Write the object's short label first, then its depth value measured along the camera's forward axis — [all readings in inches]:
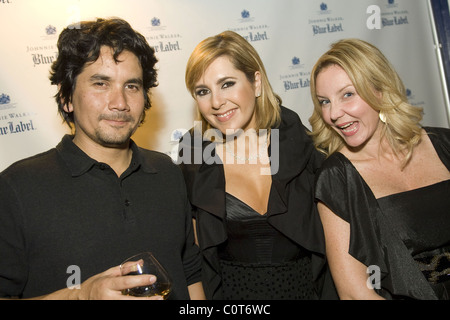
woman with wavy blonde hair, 75.4
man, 65.8
